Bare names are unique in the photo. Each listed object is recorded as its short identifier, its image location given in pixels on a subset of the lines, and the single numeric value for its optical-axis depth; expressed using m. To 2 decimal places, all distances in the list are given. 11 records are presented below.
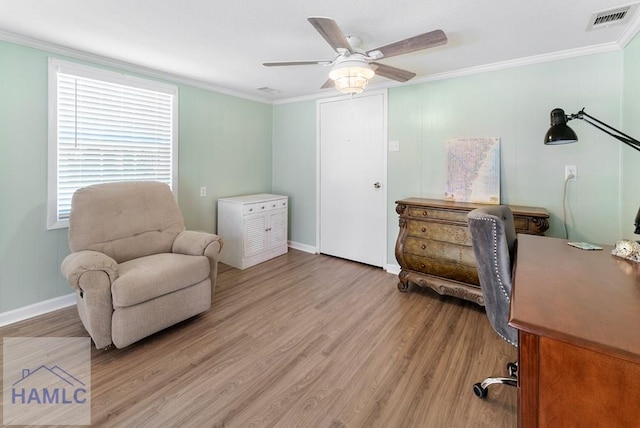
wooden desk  0.75
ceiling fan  1.75
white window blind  2.58
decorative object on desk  1.41
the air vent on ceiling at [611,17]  1.89
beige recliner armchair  1.98
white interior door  3.69
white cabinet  3.71
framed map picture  2.88
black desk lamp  1.71
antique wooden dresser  2.57
